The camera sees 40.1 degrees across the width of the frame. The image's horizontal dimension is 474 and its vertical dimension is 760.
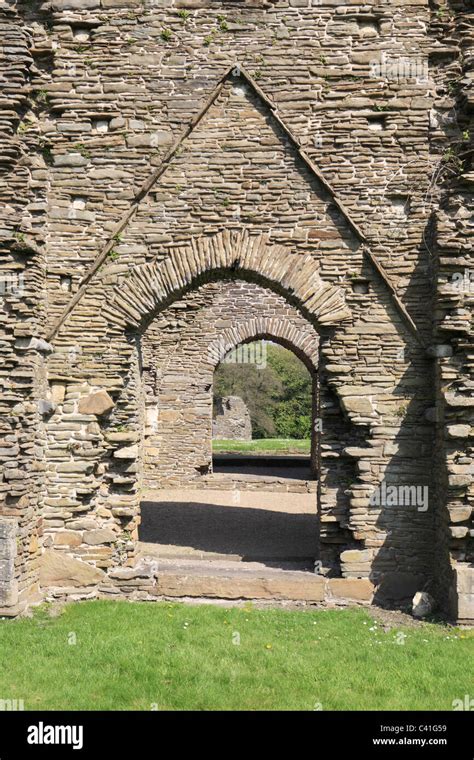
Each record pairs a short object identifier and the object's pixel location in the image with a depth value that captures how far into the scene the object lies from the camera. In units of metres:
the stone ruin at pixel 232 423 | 27.56
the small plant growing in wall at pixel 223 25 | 7.54
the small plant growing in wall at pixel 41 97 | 7.57
